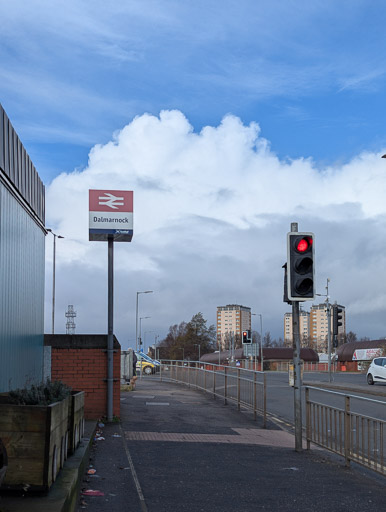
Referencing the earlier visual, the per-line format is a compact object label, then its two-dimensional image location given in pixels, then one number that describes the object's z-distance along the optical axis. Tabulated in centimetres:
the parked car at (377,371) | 3623
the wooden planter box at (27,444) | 532
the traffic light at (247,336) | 4403
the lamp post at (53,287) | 4981
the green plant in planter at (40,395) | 595
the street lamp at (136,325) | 7463
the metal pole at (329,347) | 3966
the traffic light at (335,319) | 3391
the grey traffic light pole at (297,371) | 1062
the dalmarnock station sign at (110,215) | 1445
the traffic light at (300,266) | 1075
